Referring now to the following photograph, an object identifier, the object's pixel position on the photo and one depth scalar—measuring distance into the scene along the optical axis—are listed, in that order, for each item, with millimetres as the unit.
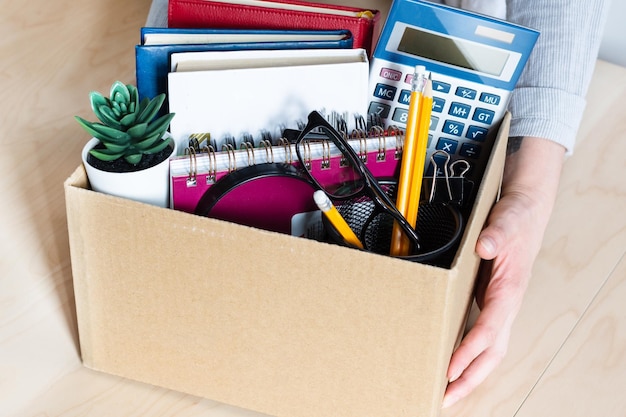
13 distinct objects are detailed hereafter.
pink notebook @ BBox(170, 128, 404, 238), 623
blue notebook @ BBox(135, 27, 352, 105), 665
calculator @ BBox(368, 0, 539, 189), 699
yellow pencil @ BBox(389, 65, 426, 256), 637
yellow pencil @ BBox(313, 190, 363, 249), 584
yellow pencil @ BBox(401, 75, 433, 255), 642
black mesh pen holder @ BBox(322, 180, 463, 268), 650
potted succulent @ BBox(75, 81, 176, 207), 592
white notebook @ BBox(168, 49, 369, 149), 656
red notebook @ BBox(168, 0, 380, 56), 720
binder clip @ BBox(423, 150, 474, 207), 659
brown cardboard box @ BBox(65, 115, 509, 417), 551
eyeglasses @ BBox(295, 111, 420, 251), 631
